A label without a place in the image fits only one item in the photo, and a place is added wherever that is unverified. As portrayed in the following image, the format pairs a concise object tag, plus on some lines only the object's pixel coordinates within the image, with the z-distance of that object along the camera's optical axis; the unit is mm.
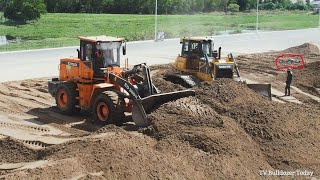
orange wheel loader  13508
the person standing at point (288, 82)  19312
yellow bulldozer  17078
